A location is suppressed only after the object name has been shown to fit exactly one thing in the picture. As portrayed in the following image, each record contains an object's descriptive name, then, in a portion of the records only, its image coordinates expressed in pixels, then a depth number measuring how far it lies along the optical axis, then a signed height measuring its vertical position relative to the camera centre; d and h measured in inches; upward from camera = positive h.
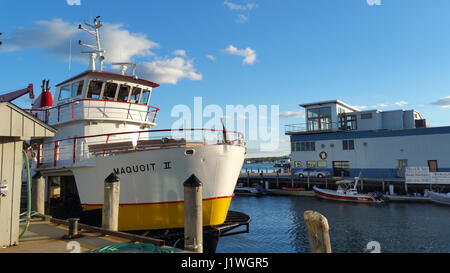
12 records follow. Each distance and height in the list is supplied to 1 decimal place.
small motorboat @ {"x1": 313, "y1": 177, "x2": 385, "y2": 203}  1157.8 -167.3
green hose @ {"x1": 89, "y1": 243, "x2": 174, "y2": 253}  243.9 -81.4
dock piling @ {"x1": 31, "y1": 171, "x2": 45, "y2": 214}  466.3 -60.4
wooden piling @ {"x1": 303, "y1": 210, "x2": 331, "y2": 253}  197.5 -55.4
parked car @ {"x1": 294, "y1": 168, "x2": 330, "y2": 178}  1487.5 -92.4
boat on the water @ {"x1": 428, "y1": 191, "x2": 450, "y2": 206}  1070.4 -164.4
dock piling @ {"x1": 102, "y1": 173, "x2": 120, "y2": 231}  323.9 -54.8
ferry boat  395.5 -17.6
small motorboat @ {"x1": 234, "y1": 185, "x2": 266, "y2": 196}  1518.2 -190.6
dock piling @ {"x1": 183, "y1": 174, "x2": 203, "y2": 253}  269.9 -56.7
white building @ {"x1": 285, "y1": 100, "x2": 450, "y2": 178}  1279.5 +65.7
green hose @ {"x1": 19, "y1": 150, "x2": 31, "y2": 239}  278.1 -46.8
